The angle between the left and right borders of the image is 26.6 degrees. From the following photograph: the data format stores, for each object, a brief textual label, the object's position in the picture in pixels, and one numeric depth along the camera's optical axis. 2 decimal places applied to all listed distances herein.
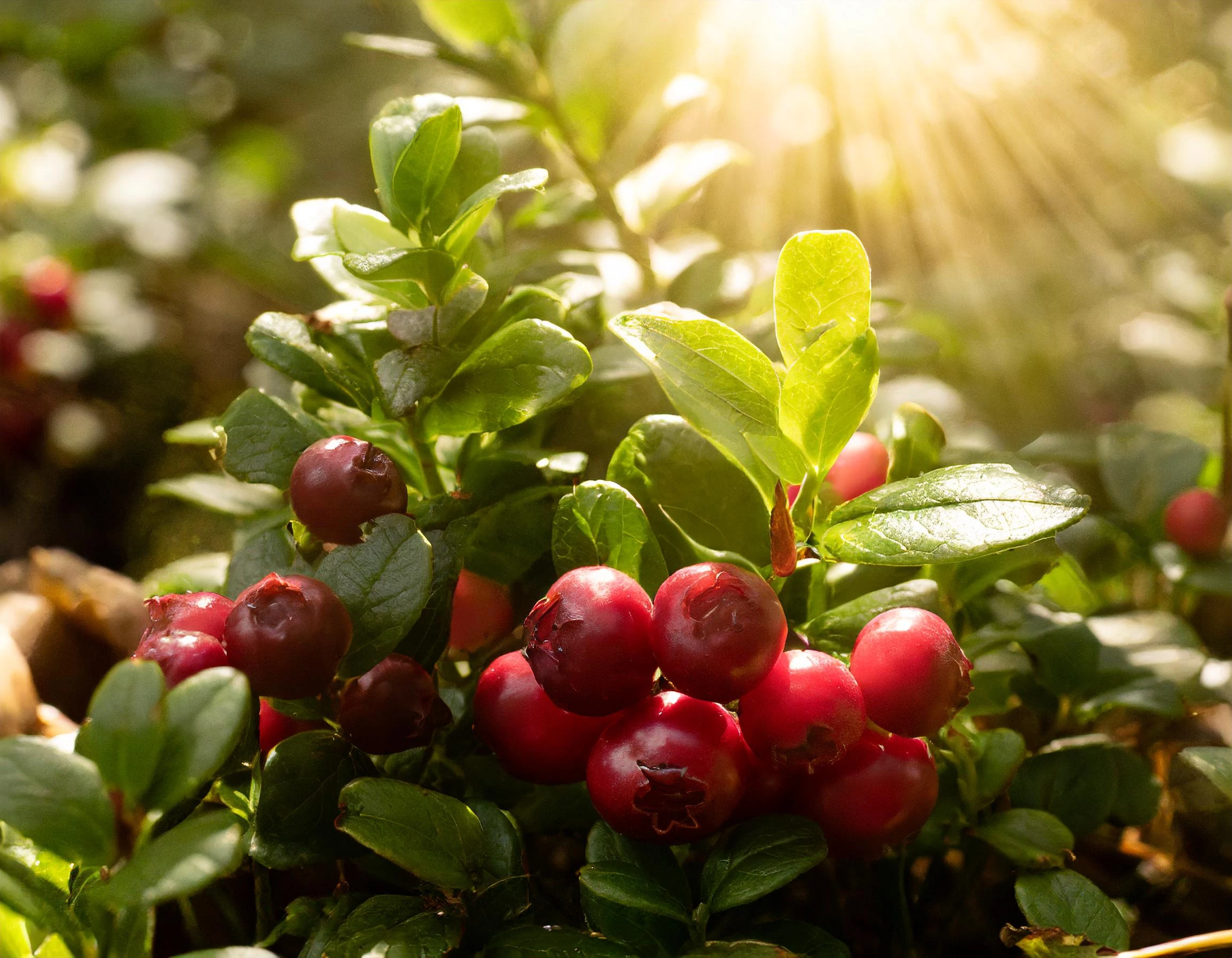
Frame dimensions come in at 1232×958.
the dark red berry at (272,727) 0.16
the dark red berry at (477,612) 0.17
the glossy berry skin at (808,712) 0.15
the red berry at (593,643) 0.15
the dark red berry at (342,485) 0.15
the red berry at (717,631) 0.14
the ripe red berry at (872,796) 0.15
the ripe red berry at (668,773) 0.15
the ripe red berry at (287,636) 0.15
